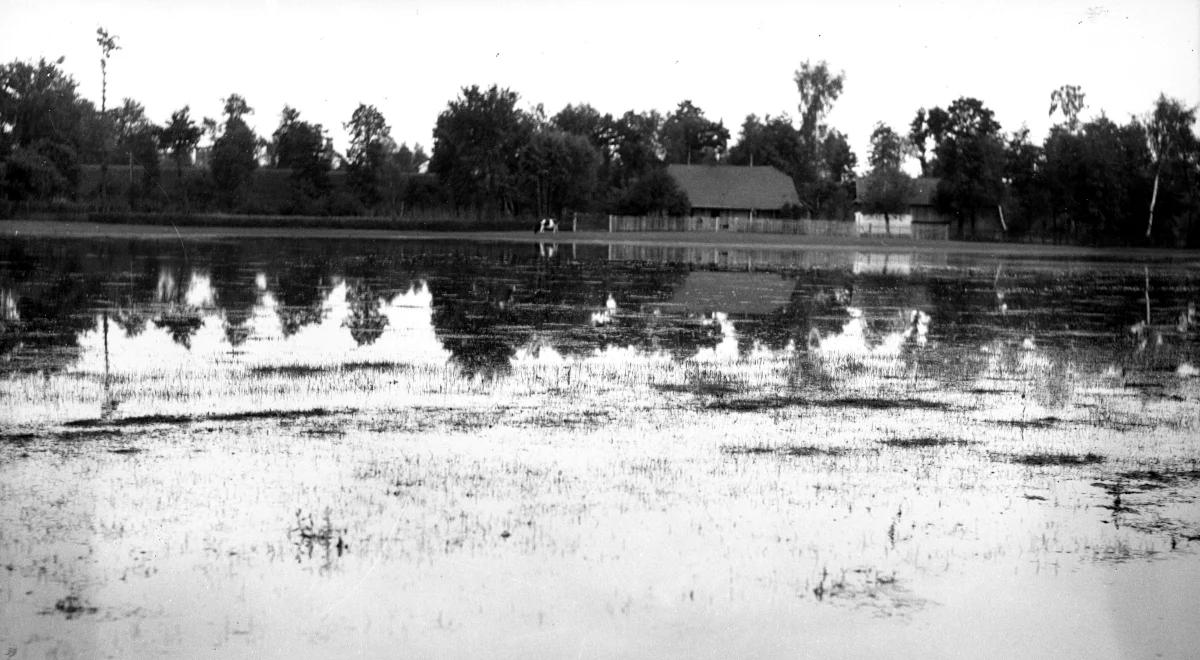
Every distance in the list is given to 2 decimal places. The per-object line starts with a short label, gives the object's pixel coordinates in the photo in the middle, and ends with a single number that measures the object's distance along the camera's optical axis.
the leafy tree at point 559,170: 99.56
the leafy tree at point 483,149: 99.75
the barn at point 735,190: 107.44
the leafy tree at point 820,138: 119.44
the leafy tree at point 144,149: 98.12
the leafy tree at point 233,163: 97.00
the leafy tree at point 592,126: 126.88
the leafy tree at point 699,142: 133.12
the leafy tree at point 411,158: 157.88
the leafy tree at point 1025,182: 98.56
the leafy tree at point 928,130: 114.44
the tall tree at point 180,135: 102.25
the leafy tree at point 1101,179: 87.31
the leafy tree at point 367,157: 98.12
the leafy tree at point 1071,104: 117.69
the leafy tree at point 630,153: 118.44
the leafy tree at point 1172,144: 84.38
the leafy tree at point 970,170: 100.75
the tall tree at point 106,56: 92.06
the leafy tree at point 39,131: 79.00
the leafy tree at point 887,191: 102.69
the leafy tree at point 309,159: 95.50
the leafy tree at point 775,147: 117.62
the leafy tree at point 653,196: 95.81
